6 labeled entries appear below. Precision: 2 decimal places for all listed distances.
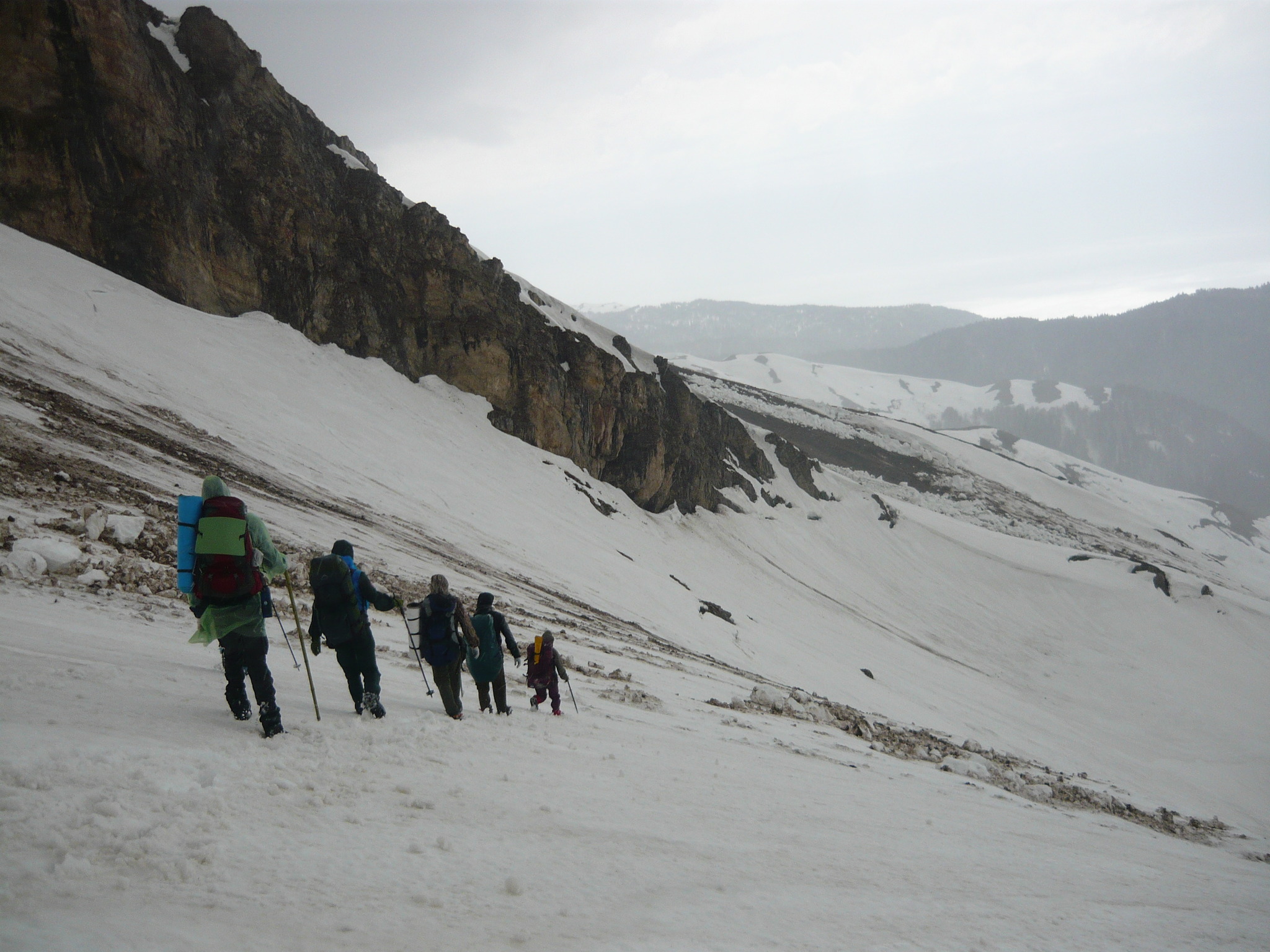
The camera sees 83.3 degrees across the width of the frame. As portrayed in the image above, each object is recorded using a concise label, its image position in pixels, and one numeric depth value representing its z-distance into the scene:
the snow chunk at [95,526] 8.82
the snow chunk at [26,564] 7.31
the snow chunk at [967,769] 11.30
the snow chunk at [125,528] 9.16
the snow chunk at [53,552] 7.62
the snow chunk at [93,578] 7.74
